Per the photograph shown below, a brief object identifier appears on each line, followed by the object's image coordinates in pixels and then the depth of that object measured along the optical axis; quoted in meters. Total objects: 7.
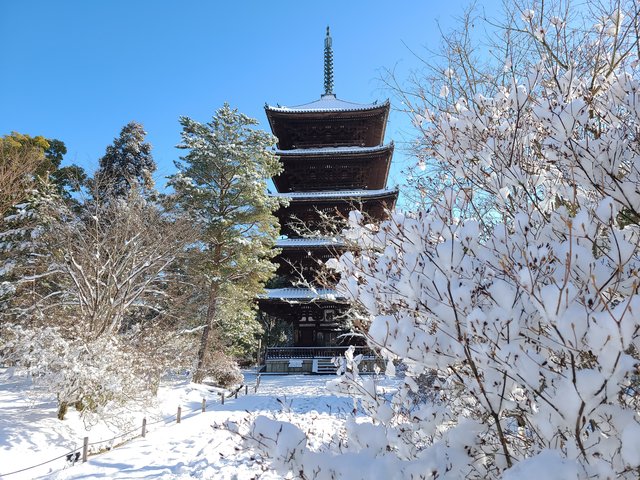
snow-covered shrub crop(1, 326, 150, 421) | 6.60
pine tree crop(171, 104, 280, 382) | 13.29
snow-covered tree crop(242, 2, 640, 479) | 0.98
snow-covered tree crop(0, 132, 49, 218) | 11.01
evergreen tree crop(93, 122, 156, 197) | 18.02
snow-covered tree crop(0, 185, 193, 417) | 6.75
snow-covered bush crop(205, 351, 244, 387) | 13.51
